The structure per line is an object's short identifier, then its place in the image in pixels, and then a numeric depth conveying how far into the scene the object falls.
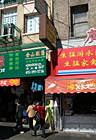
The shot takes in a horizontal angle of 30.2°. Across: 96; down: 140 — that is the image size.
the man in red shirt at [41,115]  8.26
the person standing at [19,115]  9.05
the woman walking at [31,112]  9.04
